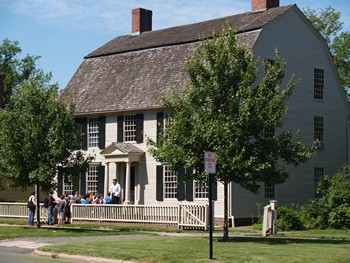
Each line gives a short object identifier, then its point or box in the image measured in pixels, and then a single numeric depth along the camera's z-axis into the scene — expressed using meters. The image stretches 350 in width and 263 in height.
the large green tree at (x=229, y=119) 22.47
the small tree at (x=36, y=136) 29.02
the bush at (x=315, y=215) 30.42
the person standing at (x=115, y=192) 34.40
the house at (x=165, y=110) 34.88
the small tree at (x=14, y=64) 71.38
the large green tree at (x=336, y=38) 56.24
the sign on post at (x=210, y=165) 17.25
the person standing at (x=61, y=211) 33.08
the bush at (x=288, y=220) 29.74
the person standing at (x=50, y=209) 32.94
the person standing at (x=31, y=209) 31.86
